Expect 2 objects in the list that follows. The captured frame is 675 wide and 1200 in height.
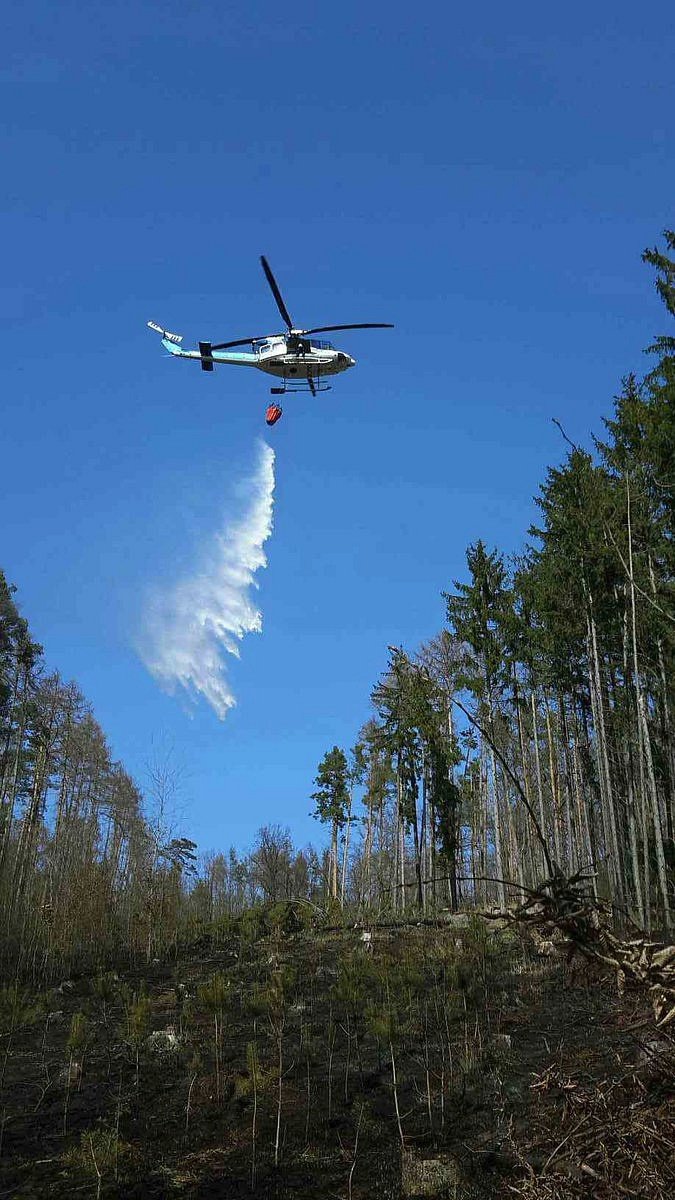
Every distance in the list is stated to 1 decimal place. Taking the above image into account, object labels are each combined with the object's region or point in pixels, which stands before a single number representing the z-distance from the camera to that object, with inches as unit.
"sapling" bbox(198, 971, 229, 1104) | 410.0
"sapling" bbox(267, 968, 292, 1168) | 364.2
